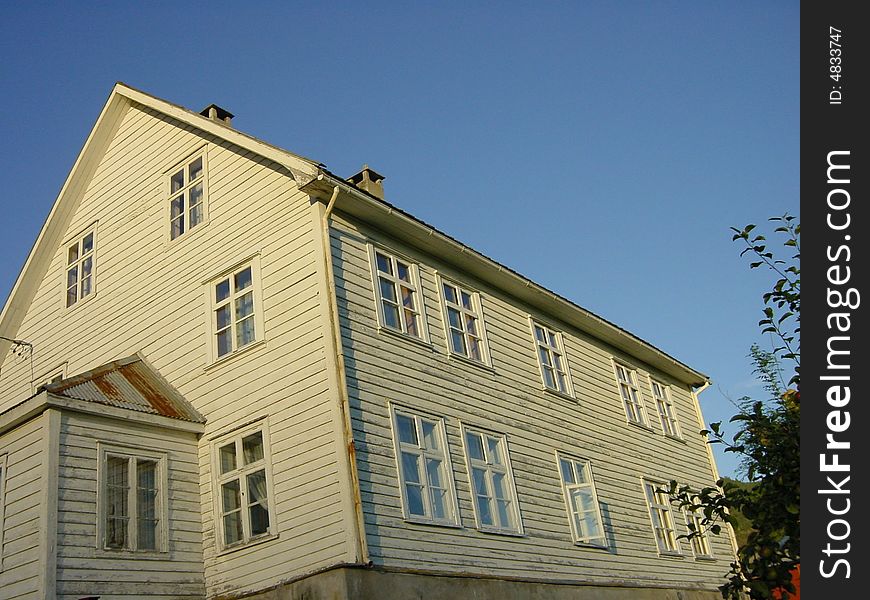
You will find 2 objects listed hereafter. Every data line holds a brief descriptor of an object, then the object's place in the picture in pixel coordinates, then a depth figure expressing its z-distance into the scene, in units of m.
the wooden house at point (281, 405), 13.80
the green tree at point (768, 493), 8.30
